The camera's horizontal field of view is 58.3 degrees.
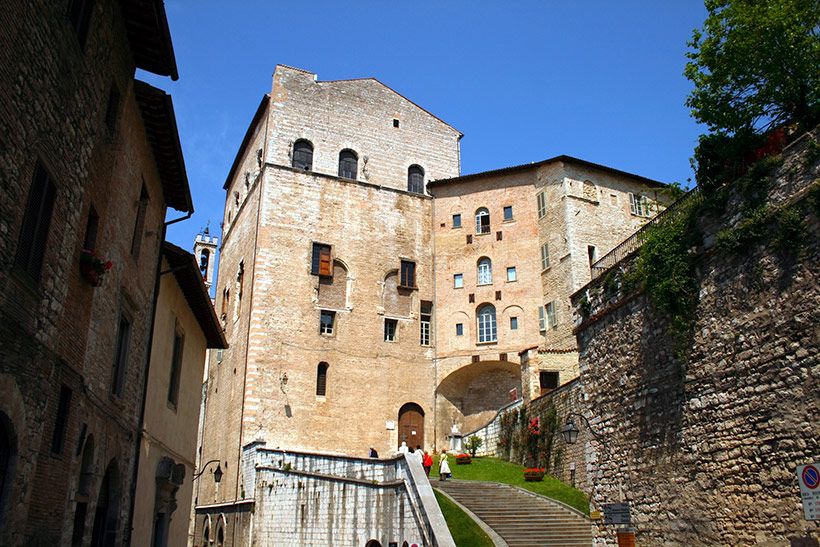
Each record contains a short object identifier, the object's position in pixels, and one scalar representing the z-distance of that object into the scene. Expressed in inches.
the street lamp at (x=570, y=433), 637.9
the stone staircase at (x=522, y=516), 722.8
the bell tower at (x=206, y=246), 3230.8
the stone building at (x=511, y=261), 1446.9
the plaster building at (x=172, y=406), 637.9
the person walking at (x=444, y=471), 990.8
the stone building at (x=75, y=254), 331.3
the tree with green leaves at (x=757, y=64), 639.1
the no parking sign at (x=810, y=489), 351.6
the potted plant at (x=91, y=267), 430.6
